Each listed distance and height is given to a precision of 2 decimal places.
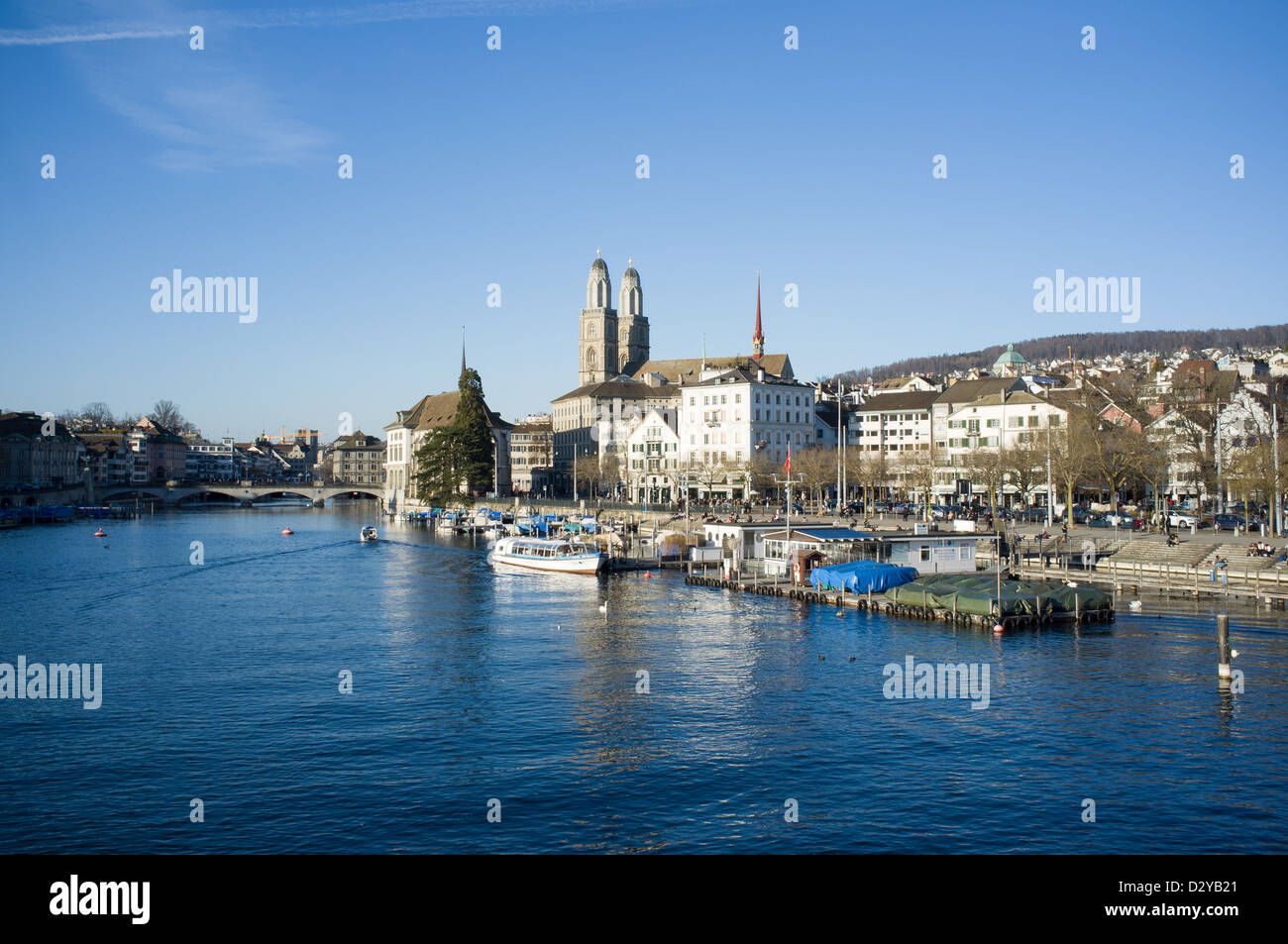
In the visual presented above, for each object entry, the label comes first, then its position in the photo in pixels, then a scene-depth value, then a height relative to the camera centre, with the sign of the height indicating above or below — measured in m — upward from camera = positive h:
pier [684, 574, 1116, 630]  43.88 -6.36
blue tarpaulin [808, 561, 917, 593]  51.50 -5.31
